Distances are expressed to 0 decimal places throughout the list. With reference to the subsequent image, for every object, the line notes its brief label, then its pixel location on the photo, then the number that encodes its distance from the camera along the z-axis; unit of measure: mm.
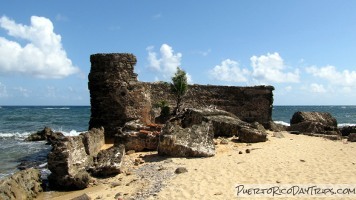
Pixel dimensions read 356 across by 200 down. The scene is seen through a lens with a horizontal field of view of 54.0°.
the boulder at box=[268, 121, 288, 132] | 22712
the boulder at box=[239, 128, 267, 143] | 15086
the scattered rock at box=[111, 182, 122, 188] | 9406
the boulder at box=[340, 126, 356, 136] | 22500
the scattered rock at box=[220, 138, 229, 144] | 14664
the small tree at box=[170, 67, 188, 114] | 25047
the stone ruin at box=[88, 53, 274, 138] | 15664
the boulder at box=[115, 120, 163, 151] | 13773
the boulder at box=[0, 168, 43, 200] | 8039
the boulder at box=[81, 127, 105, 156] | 12336
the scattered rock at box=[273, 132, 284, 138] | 17322
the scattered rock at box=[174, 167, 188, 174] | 9898
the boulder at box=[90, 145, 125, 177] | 10609
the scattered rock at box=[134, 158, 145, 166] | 11609
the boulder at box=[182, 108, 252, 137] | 16422
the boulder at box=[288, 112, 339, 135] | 20844
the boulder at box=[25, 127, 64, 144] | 25505
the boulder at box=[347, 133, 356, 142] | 17011
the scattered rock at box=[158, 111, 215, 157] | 12172
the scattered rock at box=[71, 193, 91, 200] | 8203
